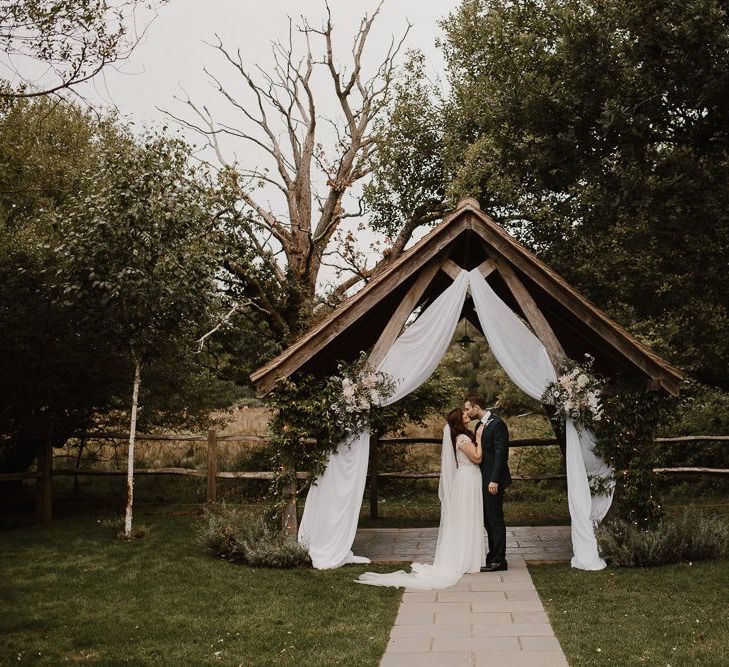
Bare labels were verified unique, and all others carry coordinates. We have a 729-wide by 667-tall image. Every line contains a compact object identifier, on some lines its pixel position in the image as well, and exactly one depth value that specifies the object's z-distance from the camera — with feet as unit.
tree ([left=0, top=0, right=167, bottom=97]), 30.35
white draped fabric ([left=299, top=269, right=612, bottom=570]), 33.30
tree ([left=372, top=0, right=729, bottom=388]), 37.40
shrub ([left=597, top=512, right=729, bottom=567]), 31.65
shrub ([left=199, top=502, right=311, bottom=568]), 32.94
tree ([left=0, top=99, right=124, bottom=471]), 42.27
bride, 32.12
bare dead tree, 75.51
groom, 32.37
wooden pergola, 32.19
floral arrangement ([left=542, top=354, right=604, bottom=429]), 32.60
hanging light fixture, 42.63
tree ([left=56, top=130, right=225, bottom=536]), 39.65
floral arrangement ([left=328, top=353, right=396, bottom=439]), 33.37
